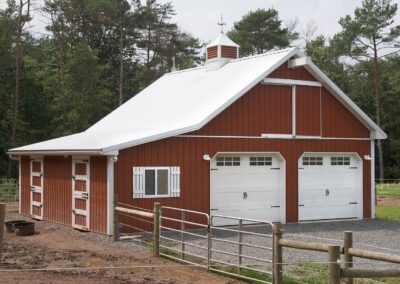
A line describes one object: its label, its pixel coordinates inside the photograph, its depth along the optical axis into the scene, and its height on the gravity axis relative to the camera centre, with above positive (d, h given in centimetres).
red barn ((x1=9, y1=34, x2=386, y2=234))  1616 +16
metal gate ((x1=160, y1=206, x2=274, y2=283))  1070 -188
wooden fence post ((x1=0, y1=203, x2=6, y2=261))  927 -83
